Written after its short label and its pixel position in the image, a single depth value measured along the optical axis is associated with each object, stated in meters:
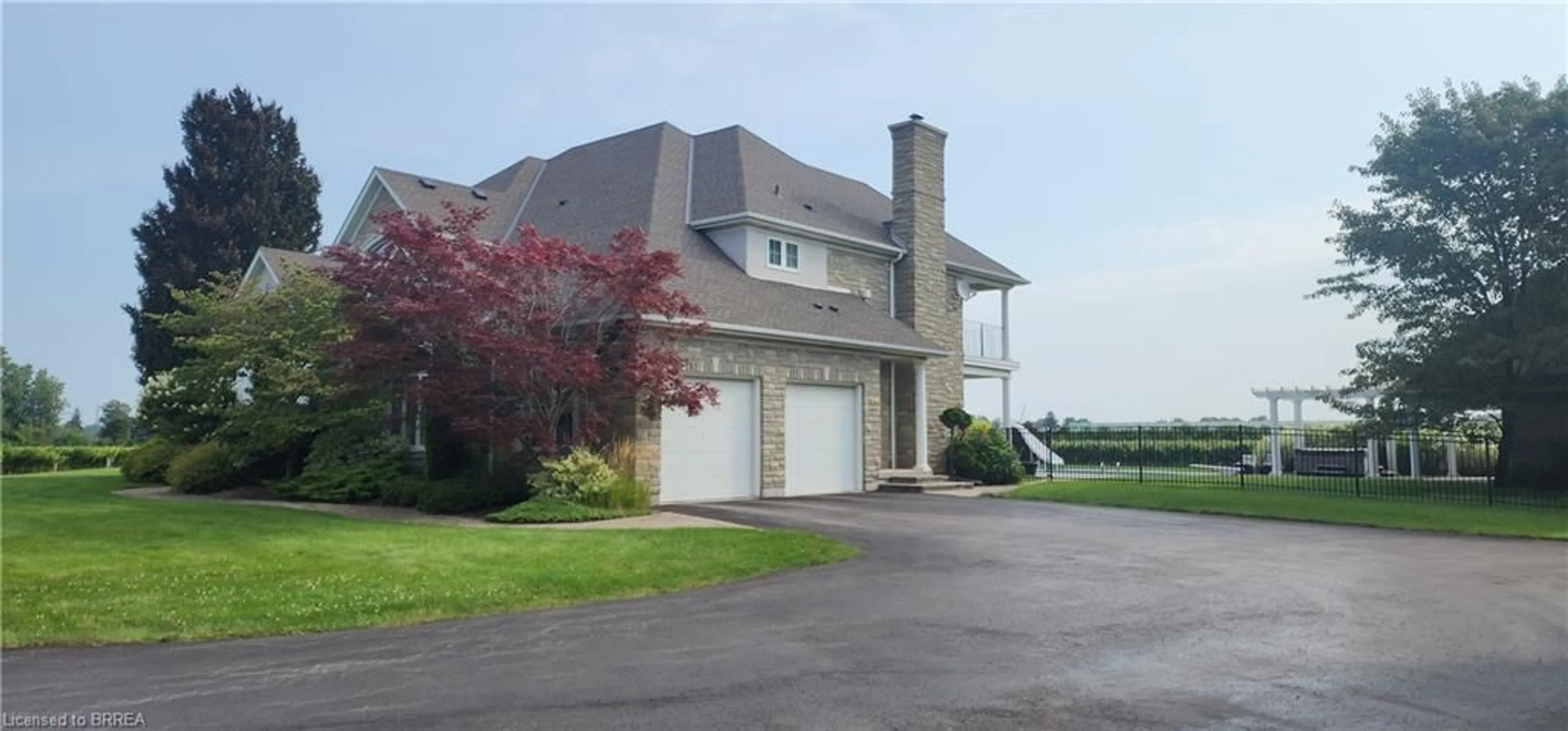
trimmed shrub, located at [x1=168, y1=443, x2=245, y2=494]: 19.94
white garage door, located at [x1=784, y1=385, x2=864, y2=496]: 20.45
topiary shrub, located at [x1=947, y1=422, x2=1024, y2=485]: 24.19
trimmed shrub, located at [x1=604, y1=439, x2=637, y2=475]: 16.47
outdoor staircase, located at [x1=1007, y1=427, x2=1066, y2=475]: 29.05
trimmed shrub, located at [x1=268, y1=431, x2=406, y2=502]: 18.17
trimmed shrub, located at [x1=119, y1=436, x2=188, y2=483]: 22.75
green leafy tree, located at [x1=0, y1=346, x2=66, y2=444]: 56.50
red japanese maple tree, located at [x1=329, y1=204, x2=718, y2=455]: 14.96
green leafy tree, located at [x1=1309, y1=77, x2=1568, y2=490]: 21.06
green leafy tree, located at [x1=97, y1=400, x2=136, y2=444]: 47.94
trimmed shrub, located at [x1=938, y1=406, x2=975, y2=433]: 24.77
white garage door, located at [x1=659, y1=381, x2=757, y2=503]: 18.20
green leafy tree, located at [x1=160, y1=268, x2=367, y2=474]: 18.36
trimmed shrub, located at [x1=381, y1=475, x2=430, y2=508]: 17.03
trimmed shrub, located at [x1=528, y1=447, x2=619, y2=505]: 15.37
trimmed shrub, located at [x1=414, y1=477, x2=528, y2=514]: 16.03
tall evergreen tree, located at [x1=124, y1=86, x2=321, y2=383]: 34.88
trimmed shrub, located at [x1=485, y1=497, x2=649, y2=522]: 14.55
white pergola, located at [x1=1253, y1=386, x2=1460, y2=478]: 24.69
